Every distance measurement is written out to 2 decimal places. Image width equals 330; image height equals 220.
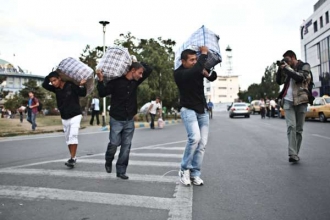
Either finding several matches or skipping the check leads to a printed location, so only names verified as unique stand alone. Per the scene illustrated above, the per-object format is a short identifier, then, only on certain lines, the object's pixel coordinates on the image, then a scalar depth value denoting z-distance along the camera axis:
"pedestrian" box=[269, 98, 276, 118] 28.53
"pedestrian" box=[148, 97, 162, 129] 16.67
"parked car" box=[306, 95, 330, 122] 19.10
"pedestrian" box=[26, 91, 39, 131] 14.23
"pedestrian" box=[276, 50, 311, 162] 5.78
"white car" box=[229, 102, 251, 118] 29.88
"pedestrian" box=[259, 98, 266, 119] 27.19
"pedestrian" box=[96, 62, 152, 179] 4.80
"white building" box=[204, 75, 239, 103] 116.25
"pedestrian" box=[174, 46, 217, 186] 4.32
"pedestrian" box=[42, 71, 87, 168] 5.81
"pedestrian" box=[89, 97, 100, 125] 18.00
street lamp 16.98
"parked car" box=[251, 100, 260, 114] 42.56
